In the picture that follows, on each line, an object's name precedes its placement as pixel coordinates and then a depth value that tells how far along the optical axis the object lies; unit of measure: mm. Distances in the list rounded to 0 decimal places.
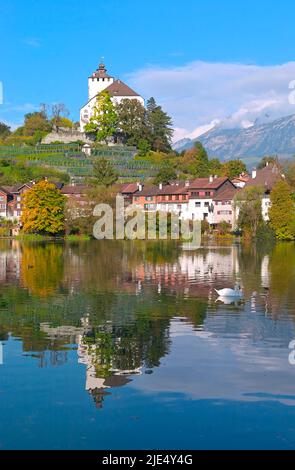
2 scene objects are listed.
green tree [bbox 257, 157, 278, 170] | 144425
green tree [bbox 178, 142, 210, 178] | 121875
